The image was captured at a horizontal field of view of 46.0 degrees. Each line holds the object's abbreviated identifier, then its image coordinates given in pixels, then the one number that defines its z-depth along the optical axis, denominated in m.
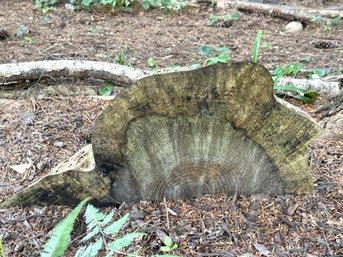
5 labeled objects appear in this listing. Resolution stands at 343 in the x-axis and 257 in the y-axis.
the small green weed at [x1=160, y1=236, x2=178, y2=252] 1.72
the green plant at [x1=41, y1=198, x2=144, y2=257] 1.19
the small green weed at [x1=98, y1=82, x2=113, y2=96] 3.36
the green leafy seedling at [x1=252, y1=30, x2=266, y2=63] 2.66
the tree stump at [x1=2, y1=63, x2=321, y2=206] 1.70
